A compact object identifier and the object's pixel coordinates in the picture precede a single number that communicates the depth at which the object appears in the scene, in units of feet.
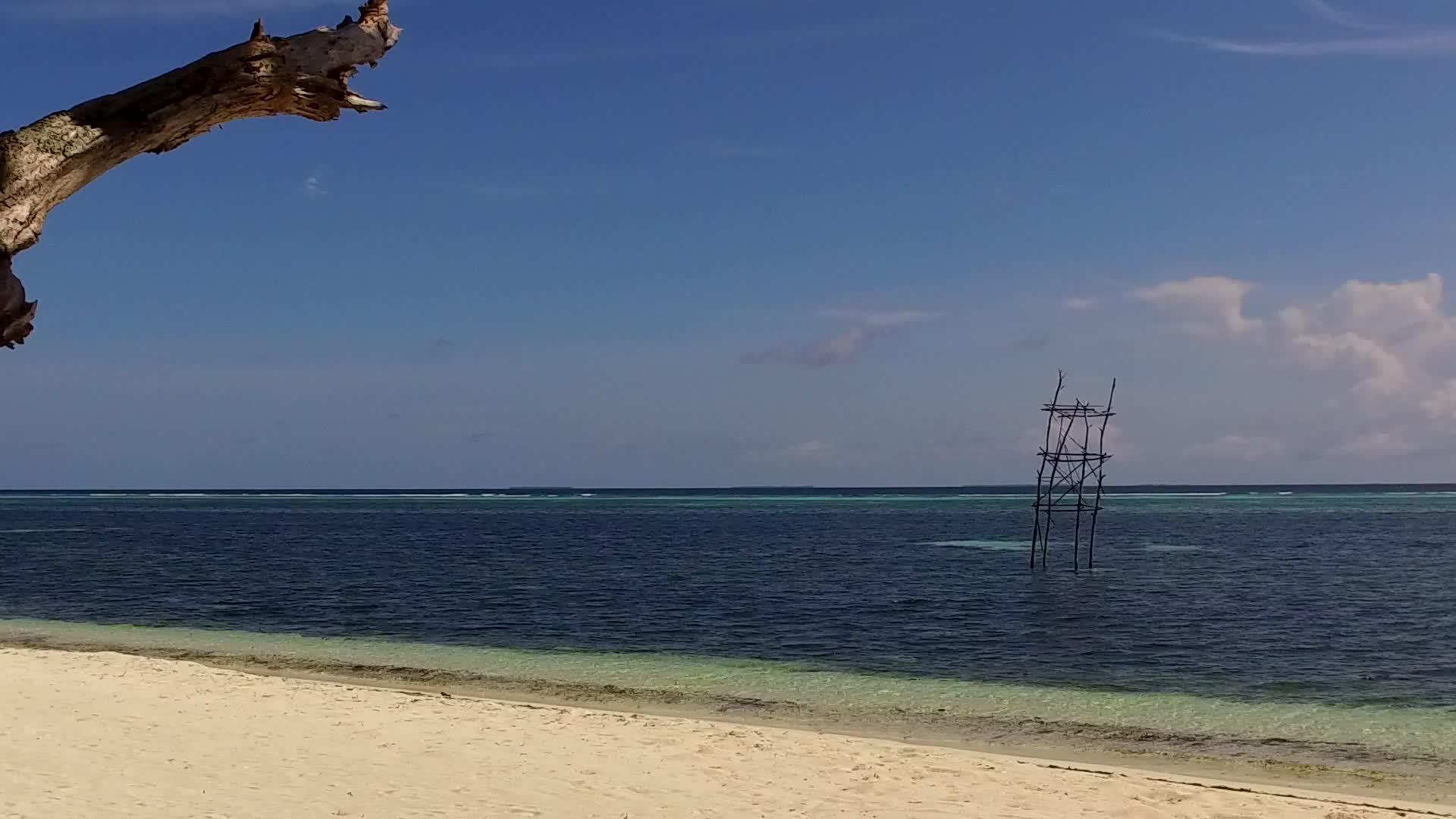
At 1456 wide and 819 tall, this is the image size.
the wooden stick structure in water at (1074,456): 168.76
